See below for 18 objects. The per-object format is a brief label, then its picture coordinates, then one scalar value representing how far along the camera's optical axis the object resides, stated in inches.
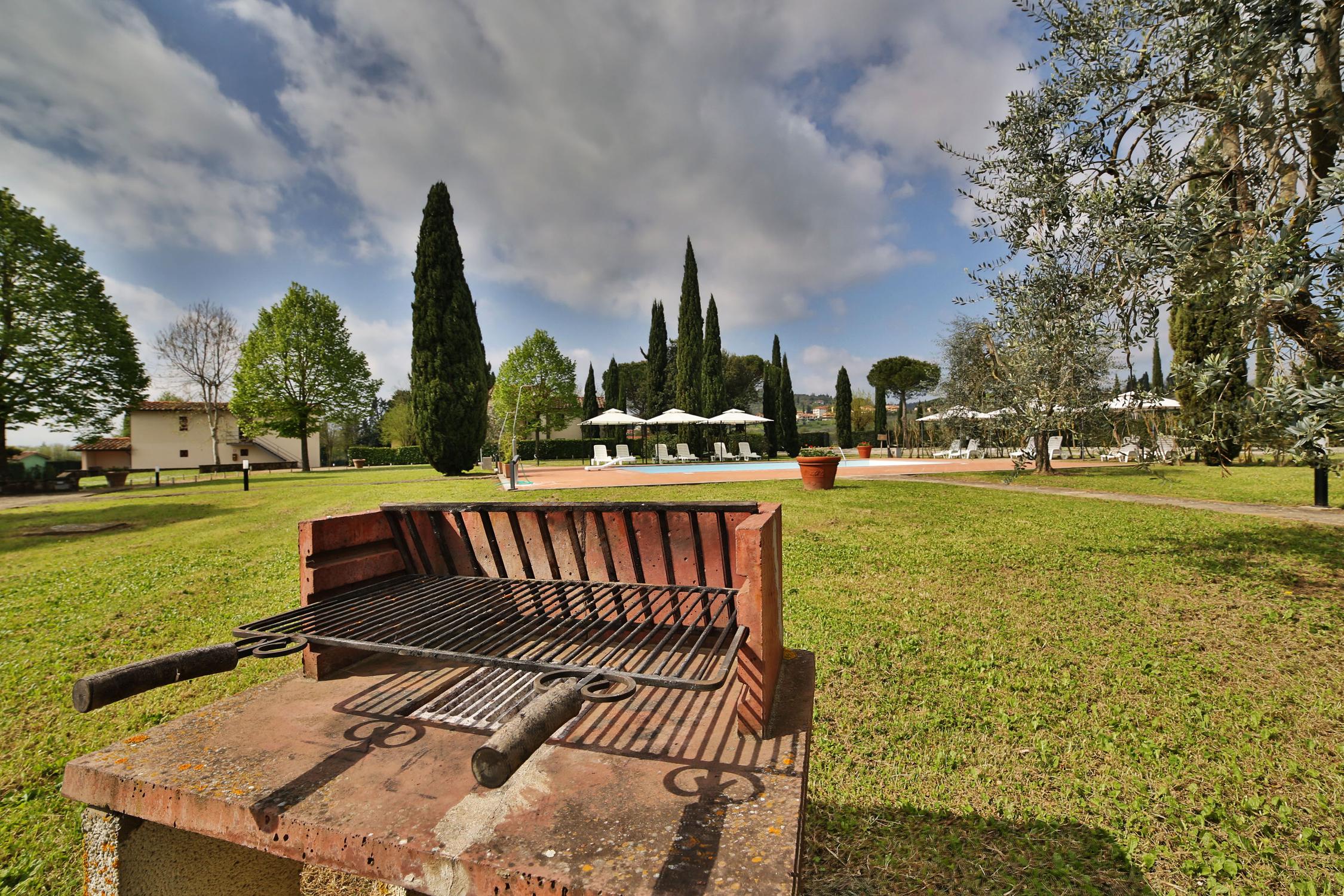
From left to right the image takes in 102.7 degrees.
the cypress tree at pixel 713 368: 1257.4
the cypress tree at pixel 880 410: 1647.4
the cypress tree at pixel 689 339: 1261.1
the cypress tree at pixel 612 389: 1711.4
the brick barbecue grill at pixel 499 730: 49.1
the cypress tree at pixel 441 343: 740.0
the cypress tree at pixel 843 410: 1451.8
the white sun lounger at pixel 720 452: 1154.7
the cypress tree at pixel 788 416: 1405.0
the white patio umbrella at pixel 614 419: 1052.5
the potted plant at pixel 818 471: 439.5
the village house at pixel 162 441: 1534.2
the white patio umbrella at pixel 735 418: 1093.1
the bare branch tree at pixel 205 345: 1262.3
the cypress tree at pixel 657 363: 1534.2
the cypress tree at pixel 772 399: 1391.5
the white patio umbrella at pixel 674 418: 1064.8
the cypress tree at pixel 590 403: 1756.9
